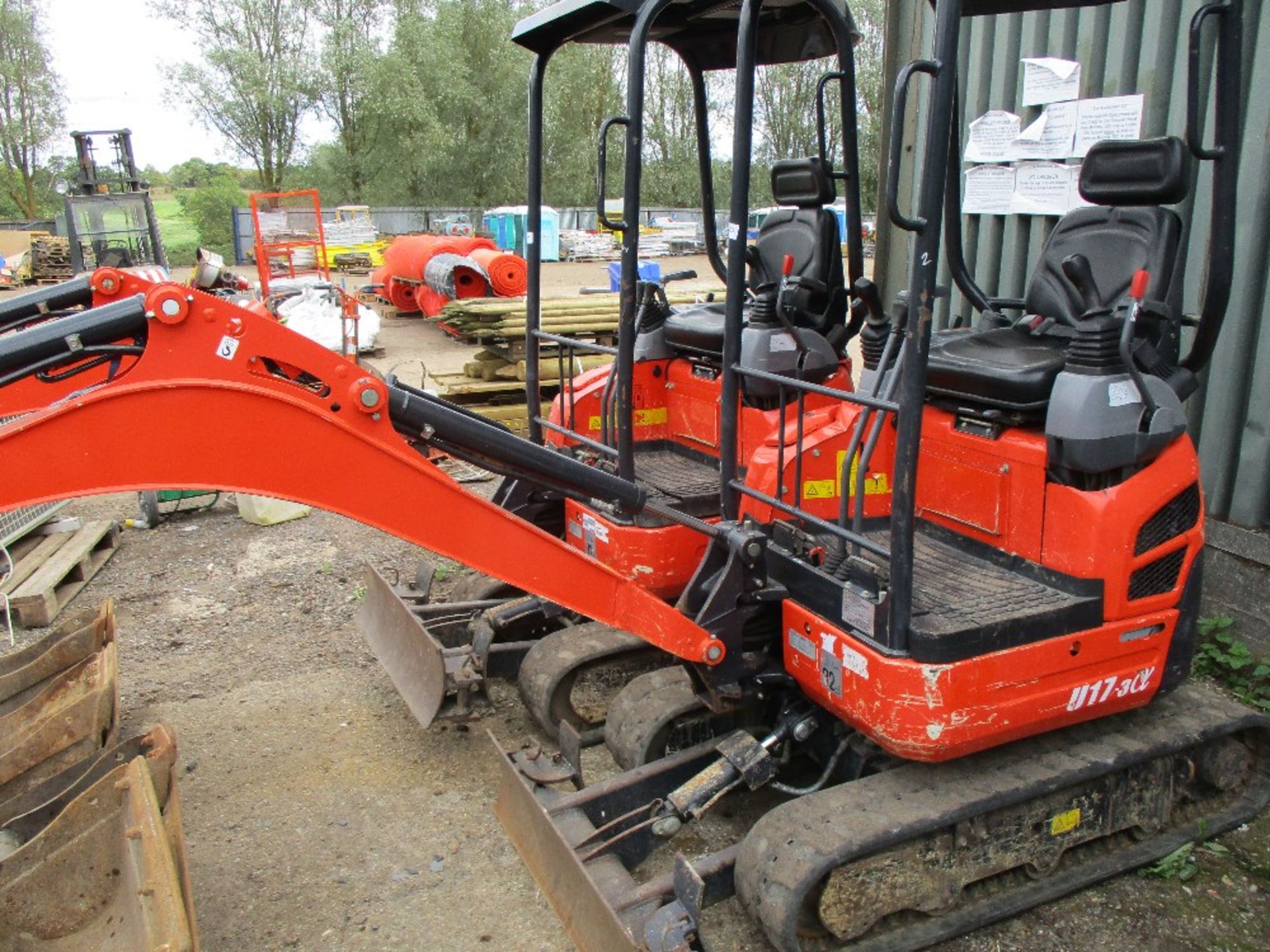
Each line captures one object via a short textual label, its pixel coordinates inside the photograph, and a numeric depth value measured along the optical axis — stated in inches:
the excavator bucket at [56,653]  166.4
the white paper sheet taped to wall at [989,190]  233.9
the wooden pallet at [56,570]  229.1
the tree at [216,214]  1284.4
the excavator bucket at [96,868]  118.4
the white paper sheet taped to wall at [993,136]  230.5
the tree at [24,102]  1430.9
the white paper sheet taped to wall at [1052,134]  219.0
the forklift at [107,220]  751.1
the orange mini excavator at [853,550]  107.6
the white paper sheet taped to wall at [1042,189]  220.5
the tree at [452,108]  1346.0
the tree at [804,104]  964.0
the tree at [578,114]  1312.7
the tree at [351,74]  1369.3
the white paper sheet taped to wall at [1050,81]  216.7
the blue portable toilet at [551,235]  1017.5
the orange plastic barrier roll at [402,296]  729.6
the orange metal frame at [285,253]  667.4
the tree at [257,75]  1368.1
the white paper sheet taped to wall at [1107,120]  206.8
